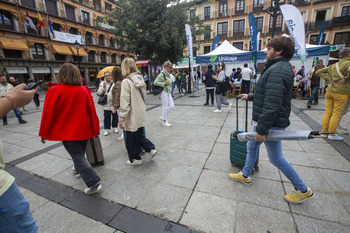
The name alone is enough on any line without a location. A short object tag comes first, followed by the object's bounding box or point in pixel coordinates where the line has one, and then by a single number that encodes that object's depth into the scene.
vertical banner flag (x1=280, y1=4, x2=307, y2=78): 6.27
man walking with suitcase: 1.69
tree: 11.23
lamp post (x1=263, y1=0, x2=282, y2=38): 9.98
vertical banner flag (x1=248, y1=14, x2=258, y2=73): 7.88
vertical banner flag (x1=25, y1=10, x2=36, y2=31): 17.95
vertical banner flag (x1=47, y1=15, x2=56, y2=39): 20.16
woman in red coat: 2.08
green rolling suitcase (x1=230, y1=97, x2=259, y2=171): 2.60
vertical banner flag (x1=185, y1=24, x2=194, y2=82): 9.67
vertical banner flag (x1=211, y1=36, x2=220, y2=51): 13.10
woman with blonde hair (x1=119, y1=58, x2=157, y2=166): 2.66
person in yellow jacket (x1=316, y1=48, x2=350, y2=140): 3.41
